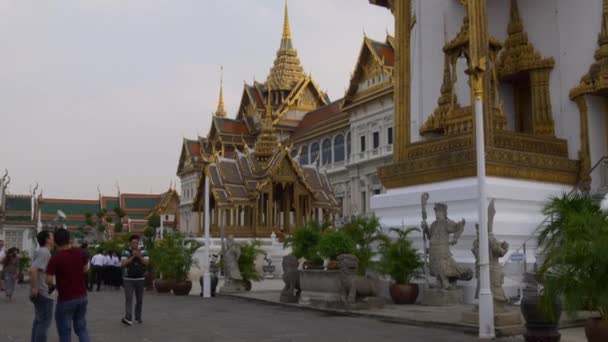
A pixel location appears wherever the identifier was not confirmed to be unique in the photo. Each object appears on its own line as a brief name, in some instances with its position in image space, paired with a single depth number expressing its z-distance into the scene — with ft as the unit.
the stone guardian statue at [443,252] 35.63
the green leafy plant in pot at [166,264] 54.54
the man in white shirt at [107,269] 65.51
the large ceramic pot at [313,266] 42.95
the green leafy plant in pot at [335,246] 39.06
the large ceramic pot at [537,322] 22.06
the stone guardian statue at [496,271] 27.25
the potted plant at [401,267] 37.63
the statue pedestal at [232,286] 52.85
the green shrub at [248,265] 54.29
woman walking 50.19
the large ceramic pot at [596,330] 19.99
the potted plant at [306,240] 45.27
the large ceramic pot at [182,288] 53.57
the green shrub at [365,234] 40.04
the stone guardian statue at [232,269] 53.16
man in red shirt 20.22
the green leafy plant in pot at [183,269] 53.67
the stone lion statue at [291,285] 42.19
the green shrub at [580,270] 19.94
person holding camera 31.91
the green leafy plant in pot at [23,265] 85.97
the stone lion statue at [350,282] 35.60
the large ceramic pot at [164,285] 54.85
